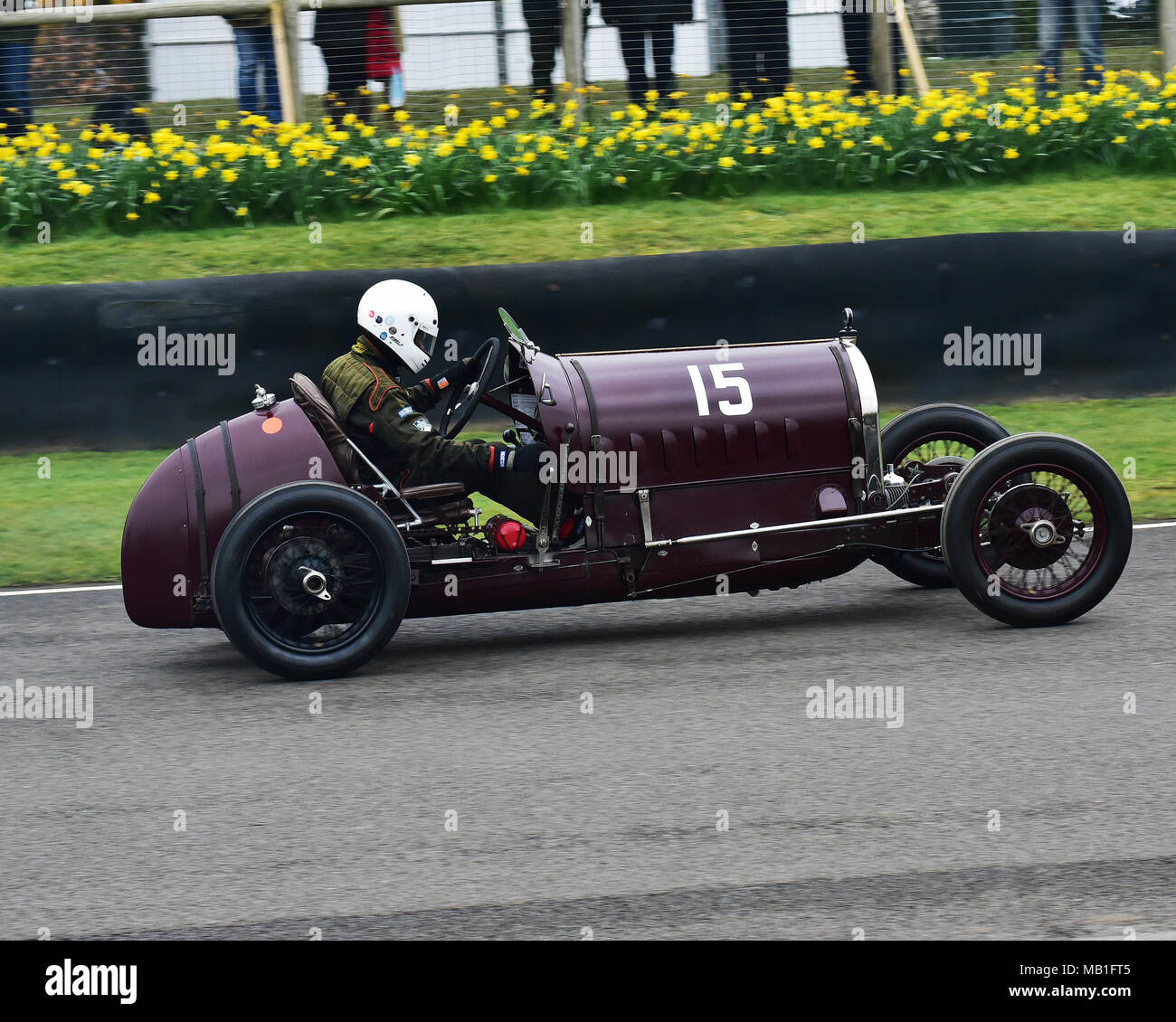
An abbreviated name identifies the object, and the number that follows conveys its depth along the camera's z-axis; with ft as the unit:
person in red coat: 40.86
